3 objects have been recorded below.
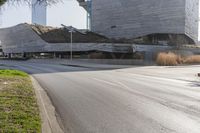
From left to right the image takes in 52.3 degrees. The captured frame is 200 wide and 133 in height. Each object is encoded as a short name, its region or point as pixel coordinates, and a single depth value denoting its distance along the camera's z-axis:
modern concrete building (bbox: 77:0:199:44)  47.54
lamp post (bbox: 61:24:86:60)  51.69
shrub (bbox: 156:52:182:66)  30.44
